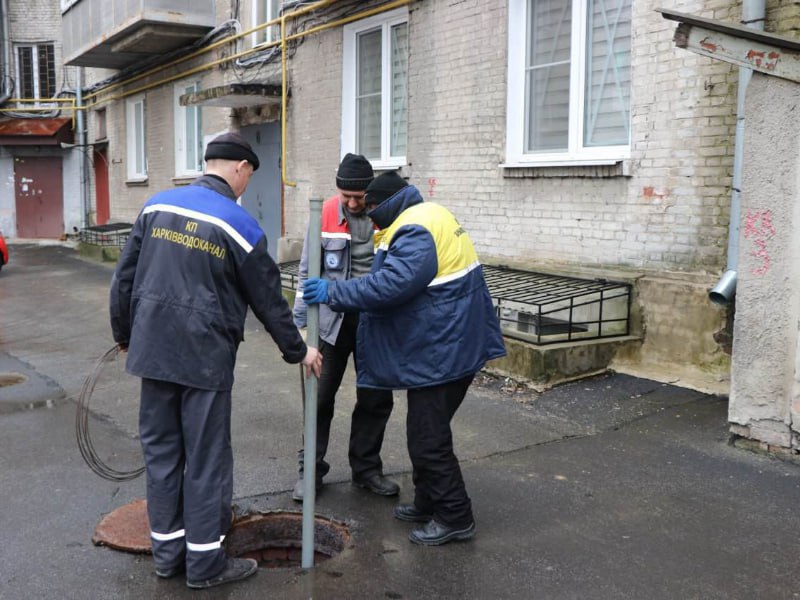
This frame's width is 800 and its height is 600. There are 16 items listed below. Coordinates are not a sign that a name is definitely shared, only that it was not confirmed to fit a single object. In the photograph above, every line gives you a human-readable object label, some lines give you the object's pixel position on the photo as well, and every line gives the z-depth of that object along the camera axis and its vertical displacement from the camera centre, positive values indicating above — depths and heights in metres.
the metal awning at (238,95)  11.42 +1.35
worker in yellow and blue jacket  3.52 -0.58
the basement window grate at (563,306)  6.50 -0.93
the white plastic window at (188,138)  14.87 +0.96
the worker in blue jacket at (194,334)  3.20 -0.58
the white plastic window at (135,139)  17.83 +1.10
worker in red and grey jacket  4.24 -0.83
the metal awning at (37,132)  21.00 +1.43
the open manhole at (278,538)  3.83 -1.64
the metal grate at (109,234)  17.03 -0.95
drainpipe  5.44 +0.07
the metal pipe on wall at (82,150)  20.78 +0.99
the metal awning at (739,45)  4.33 +0.81
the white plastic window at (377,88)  9.78 +1.28
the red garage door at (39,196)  22.28 -0.22
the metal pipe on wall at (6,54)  21.70 +3.53
